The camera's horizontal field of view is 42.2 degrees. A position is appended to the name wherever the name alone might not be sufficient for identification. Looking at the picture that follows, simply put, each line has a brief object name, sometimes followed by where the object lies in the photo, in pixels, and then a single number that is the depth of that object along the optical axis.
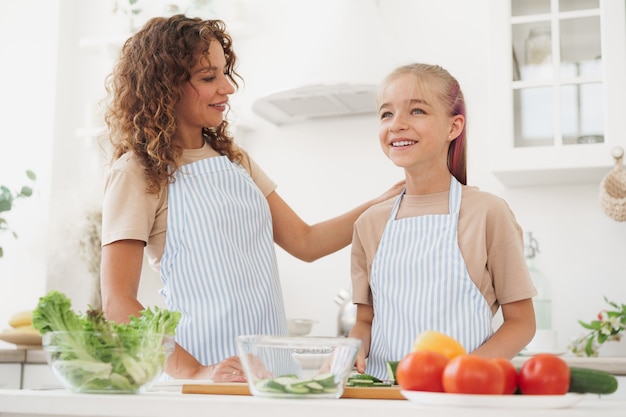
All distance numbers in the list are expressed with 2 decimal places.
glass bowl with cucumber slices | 0.94
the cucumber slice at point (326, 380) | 0.94
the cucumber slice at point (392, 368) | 1.07
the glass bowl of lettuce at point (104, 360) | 0.98
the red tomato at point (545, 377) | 0.86
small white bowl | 2.51
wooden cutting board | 0.99
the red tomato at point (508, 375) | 0.86
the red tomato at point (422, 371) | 0.88
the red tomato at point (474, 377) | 0.83
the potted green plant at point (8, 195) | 2.72
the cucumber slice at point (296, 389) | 0.93
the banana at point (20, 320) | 2.70
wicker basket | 2.28
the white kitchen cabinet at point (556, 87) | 2.32
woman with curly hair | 1.56
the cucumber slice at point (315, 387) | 0.94
